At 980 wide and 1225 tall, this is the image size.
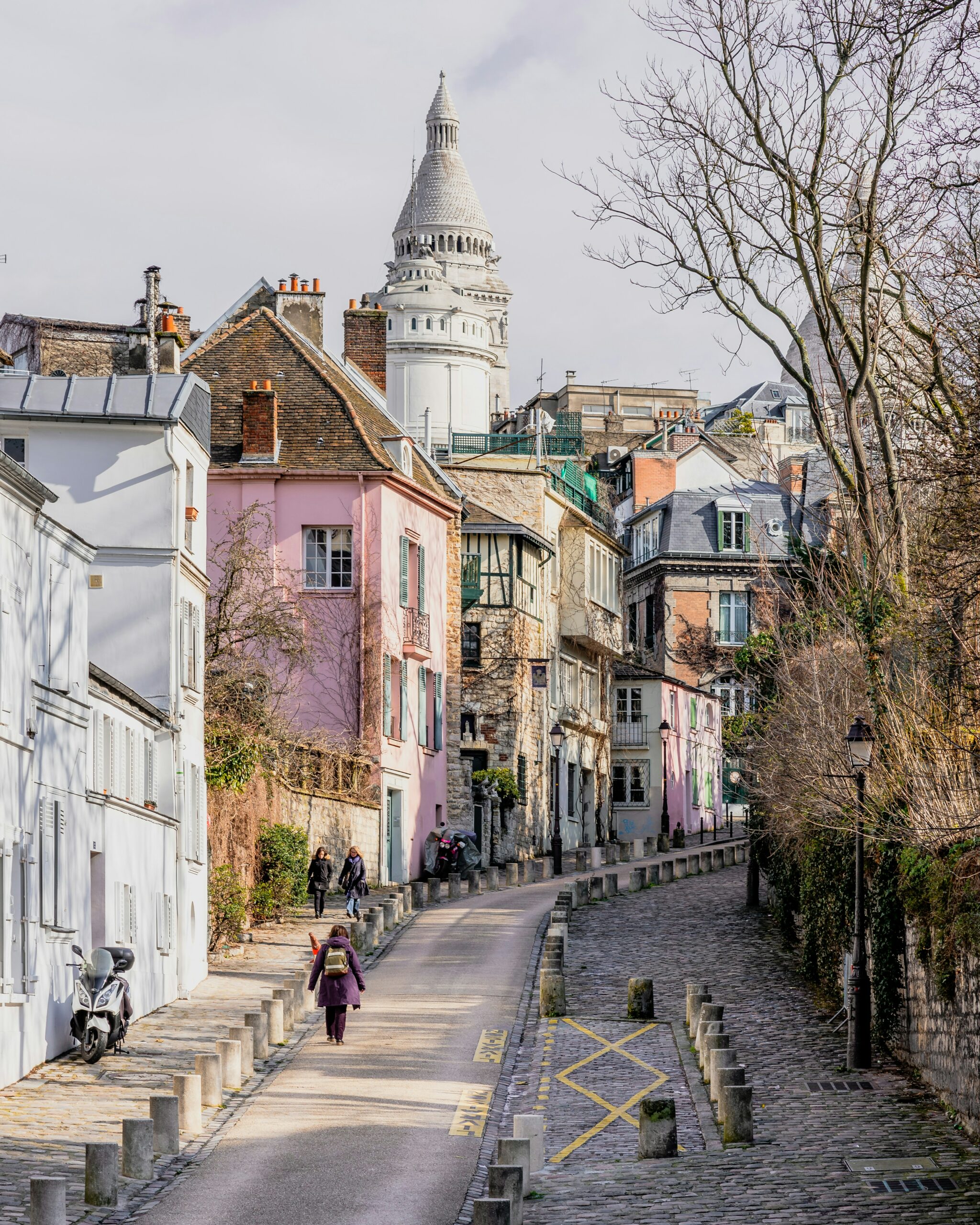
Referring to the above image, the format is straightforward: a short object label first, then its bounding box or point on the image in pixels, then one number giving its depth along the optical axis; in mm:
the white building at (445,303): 136625
